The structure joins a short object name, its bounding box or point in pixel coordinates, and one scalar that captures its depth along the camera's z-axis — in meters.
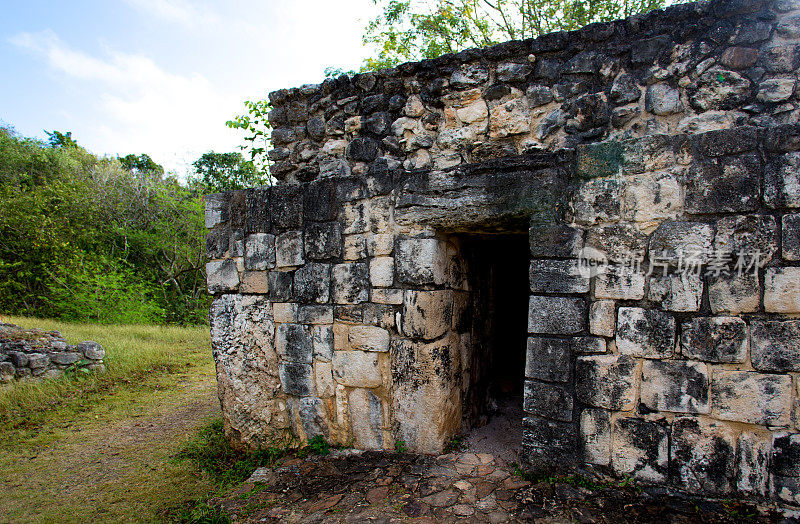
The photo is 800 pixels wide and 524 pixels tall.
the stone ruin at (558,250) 2.35
